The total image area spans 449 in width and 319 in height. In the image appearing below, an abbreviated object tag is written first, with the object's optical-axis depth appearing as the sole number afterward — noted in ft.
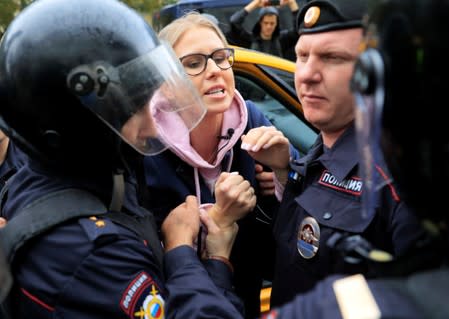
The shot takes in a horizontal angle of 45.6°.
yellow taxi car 10.73
